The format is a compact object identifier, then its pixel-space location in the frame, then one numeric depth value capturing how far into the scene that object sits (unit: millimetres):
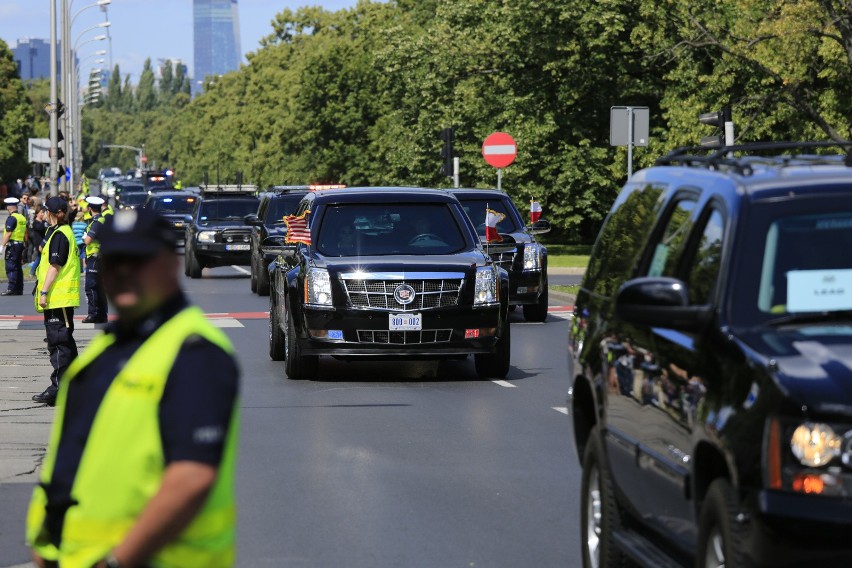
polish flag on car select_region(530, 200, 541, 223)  36969
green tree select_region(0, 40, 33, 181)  126812
